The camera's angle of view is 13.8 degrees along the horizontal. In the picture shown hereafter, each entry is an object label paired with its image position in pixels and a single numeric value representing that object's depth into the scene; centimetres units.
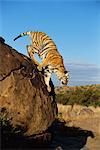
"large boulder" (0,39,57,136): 1169
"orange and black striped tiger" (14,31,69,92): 1290
